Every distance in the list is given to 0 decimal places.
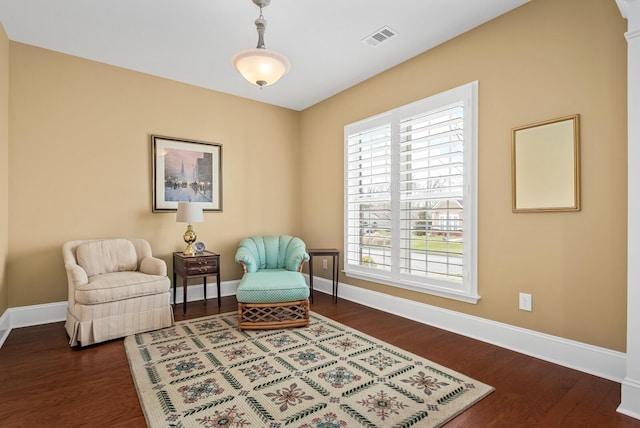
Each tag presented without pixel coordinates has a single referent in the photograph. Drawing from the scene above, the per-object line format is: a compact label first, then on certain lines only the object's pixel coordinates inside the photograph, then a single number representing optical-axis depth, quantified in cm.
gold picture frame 237
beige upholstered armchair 276
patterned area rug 179
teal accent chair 315
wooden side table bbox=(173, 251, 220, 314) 367
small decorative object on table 402
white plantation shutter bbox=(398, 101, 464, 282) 308
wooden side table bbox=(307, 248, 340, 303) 414
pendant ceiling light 226
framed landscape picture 397
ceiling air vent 298
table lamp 377
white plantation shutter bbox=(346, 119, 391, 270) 381
